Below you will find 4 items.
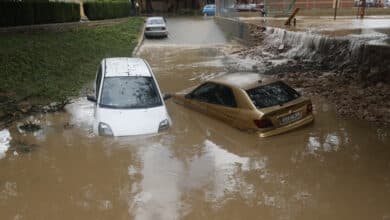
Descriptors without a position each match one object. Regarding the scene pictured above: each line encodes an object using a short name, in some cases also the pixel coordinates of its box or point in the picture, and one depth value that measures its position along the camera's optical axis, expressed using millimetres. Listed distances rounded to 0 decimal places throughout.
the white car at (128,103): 9398
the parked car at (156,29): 33688
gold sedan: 9375
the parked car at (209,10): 54966
